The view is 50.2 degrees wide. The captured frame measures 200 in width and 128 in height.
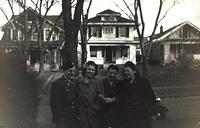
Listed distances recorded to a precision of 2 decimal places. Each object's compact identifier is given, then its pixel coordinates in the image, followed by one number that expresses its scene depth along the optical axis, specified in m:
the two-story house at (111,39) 22.04
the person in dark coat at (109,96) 2.58
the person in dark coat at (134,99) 2.52
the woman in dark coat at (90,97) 2.60
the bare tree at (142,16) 10.40
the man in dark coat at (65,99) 2.63
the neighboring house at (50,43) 20.57
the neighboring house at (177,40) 21.88
